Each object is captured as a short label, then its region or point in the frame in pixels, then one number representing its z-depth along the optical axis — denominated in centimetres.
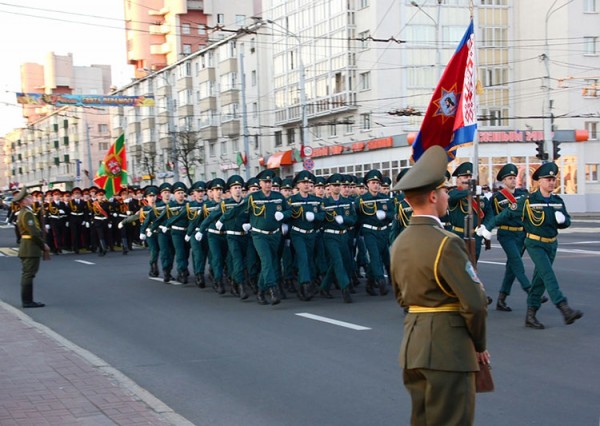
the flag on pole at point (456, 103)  961
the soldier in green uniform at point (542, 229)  953
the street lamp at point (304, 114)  4044
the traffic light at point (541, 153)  3562
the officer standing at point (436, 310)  396
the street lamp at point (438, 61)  4053
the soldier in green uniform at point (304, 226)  1302
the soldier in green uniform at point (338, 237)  1284
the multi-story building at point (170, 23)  8019
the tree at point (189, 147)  6057
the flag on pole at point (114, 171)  2785
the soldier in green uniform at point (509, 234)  1123
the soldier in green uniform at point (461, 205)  1140
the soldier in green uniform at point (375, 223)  1322
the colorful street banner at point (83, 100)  3869
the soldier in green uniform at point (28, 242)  1288
